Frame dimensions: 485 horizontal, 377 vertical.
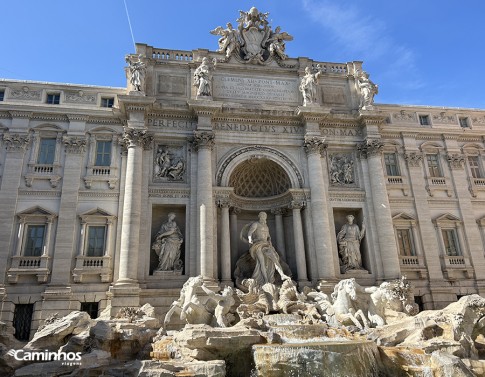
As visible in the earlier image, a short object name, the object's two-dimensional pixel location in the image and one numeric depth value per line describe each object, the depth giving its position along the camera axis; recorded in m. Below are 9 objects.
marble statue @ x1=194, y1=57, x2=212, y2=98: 21.44
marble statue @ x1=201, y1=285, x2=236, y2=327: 15.34
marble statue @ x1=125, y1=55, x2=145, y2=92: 20.89
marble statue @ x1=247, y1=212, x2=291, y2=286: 19.28
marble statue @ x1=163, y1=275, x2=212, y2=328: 15.34
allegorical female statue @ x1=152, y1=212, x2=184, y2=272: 19.02
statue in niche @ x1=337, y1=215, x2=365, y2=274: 20.64
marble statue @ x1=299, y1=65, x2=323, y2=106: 22.55
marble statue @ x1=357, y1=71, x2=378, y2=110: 23.06
